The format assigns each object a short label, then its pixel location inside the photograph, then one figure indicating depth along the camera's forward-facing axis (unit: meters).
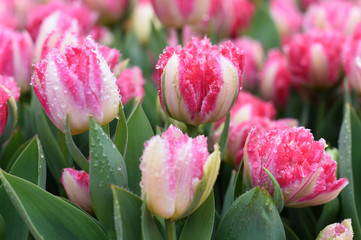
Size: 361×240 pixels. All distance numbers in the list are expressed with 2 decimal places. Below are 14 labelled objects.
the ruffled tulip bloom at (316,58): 0.91
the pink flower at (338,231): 0.66
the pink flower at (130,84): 0.77
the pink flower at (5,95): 0.69
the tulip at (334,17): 1.06
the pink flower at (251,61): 1.09
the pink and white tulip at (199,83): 0.66
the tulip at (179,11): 0.91
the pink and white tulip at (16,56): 0.81
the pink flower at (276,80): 1.00
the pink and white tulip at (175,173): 0.59
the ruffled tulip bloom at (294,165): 0.65
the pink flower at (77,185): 0.65
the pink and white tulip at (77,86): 0.64
